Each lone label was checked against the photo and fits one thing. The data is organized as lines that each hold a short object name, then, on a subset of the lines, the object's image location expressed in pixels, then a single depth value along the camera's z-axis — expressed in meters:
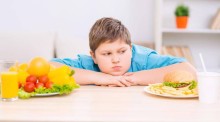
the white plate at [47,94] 1.51
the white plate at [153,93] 1.47
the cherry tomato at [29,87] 1.53
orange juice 1.44
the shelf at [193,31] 3.66
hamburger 1.59
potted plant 3.69
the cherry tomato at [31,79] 1.57
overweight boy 1.90
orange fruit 1.59
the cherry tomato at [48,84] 1.55
